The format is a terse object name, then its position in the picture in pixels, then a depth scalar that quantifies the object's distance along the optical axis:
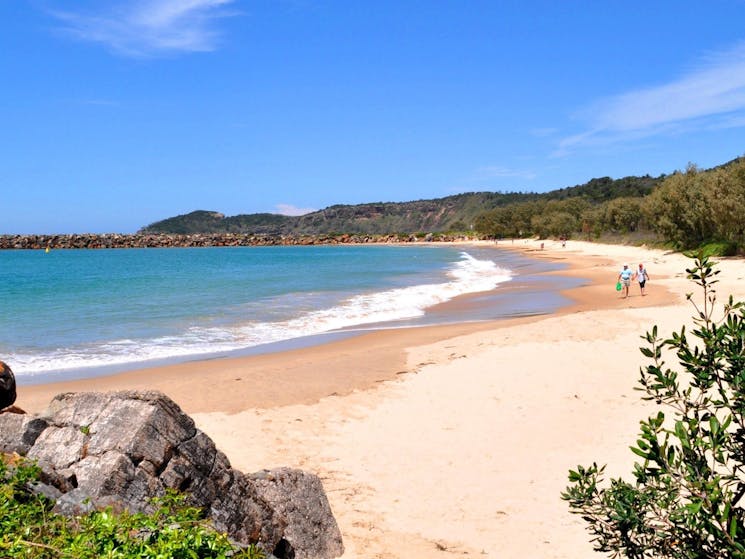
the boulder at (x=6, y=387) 6.56
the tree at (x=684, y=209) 45.08
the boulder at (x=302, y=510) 6.03
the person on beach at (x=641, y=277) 26.23
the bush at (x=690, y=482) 3.08
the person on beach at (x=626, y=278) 26.64
